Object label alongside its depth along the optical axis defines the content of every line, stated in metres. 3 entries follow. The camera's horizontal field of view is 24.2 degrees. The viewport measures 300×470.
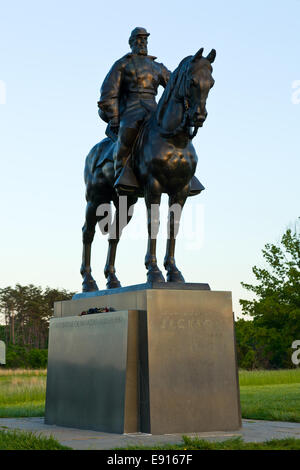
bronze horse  9.01
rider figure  10.35
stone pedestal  8.82
